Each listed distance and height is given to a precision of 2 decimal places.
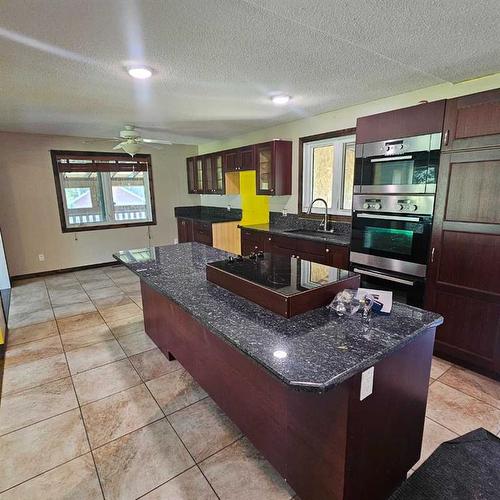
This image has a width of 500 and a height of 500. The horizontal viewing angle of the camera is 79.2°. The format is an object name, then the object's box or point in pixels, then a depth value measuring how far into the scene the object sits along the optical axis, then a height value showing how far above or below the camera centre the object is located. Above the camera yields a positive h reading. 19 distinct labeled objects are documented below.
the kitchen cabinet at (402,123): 2.39 +0.54
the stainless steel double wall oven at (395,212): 2.50 -0.22
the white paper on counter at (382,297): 1.49 -0.56
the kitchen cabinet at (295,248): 3.25 -0.73
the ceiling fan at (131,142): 3.80 +0.60
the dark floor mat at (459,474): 1.39 -1.40
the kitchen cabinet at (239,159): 4.70 +0.48
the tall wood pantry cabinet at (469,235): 2.17 -0.36
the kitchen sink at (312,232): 3.78 -0.57
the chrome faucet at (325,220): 3.89 -0.41
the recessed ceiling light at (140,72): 2.28 +0.90
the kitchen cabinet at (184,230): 6.07 -0.83
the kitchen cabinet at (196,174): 6.08 +0.32
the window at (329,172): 3.76 +0.21
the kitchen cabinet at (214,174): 5.54 +0.29
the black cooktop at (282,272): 1.61 -0.50
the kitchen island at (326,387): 1.12 -0.86
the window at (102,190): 5.41 +0.02
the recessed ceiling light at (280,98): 3.06 +0.92
